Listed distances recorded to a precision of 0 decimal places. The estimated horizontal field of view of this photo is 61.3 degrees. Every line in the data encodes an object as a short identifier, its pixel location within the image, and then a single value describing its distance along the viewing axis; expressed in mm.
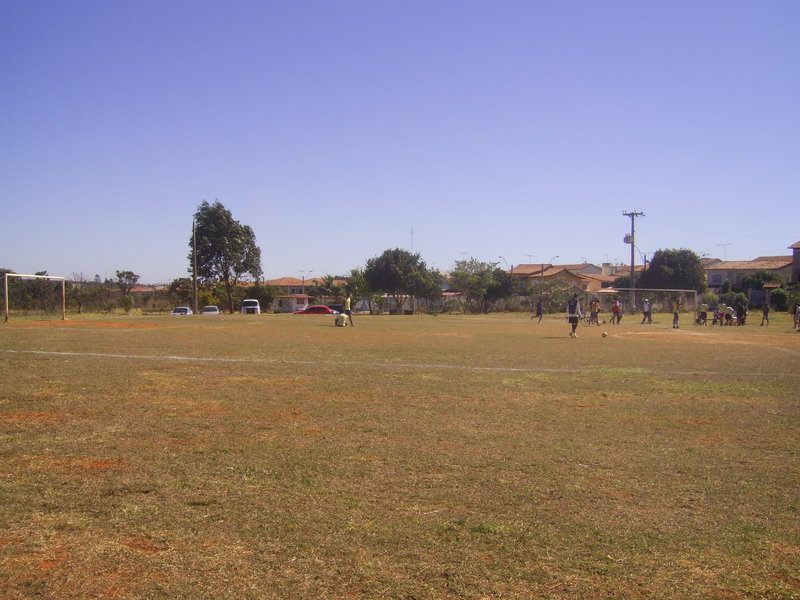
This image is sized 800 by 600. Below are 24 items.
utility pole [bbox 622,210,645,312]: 73456
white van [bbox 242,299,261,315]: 67212
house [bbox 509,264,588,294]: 96875
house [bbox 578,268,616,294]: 103438
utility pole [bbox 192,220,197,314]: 56656
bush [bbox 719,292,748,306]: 61688
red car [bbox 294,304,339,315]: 65875
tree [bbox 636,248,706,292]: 81812
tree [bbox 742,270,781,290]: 75000
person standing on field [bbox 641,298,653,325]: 44500
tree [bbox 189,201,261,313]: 69188
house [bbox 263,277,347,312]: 95619
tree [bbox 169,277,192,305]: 73812
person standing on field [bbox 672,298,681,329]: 38150
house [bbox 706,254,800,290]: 92456
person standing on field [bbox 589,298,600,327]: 39709
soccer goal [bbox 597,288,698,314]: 60197
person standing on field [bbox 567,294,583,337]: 29141
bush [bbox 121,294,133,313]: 60081
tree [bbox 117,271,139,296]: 77250
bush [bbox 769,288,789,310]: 61425
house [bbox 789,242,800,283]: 75688
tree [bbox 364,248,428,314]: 74312
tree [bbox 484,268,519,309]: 77062
